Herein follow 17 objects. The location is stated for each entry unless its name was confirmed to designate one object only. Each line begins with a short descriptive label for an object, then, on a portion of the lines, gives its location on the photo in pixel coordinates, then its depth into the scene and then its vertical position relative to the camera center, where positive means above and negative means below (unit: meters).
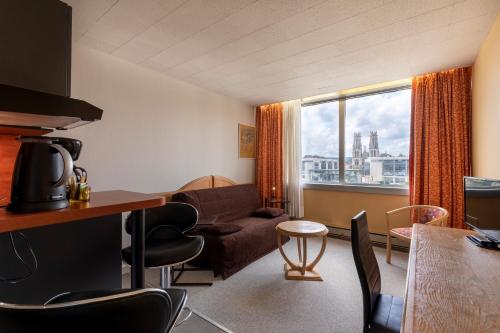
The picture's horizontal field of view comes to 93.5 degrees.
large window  3.50 +0.47
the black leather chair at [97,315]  0.59 -0.40
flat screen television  1.34 -0.24
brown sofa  2.57 -0.77
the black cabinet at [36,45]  1.25 +0.70
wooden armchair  2.49 -0.61
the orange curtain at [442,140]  2.85 +0.36
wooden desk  0.72 -0.47
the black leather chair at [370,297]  1.17 -0.69
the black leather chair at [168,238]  1.66 -0.61
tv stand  1.37 -0.45
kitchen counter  1.16 -0.48
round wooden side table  2.46 -0.82
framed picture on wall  4.45 +0.53
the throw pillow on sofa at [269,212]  3.61 -0.70
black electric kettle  0.98 -0.04
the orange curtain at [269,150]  4.44 +0.35
